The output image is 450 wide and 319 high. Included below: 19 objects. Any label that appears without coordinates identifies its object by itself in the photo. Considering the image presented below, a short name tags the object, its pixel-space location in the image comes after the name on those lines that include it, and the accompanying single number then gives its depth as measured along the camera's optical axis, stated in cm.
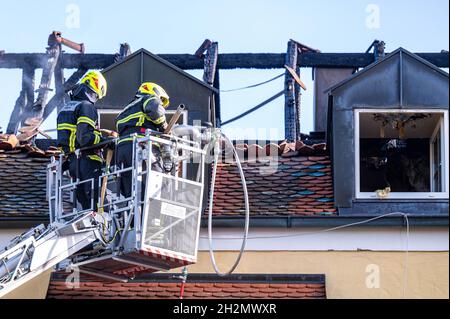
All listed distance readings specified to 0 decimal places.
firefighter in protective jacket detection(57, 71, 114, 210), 1728
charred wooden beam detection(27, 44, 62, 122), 2544
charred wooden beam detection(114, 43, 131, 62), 2530
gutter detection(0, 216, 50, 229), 1942
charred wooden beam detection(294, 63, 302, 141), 2509
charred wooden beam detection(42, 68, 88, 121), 2570
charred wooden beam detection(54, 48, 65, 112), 2581
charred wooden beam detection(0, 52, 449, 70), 2538
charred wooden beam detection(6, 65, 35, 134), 2641
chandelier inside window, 2061
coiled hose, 1686
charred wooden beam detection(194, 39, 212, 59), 2589
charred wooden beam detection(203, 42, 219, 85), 2525
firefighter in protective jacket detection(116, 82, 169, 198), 1691
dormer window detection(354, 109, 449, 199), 2005
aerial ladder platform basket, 1644
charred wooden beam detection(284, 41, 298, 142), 2430
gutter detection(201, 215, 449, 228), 1939
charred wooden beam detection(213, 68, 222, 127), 2474
